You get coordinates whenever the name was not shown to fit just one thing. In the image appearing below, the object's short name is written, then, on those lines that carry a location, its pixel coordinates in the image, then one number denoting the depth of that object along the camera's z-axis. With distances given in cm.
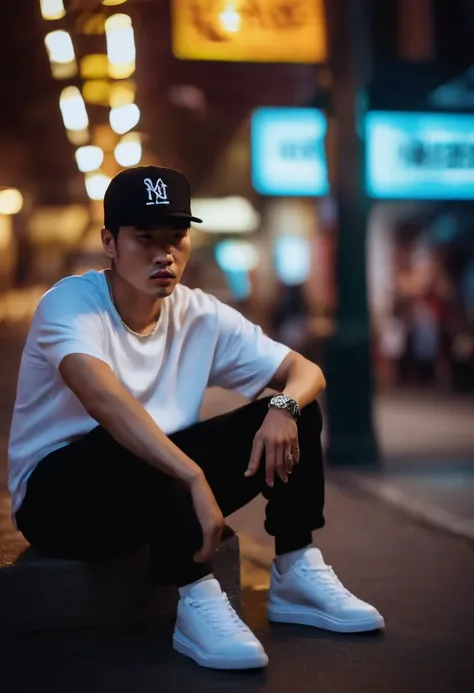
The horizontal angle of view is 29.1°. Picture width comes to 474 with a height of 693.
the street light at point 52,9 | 746
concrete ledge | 296
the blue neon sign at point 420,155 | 723
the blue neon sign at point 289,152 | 960
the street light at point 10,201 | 1853
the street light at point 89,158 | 1262
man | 266
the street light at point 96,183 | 1389
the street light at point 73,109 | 1012
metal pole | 698
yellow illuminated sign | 720
